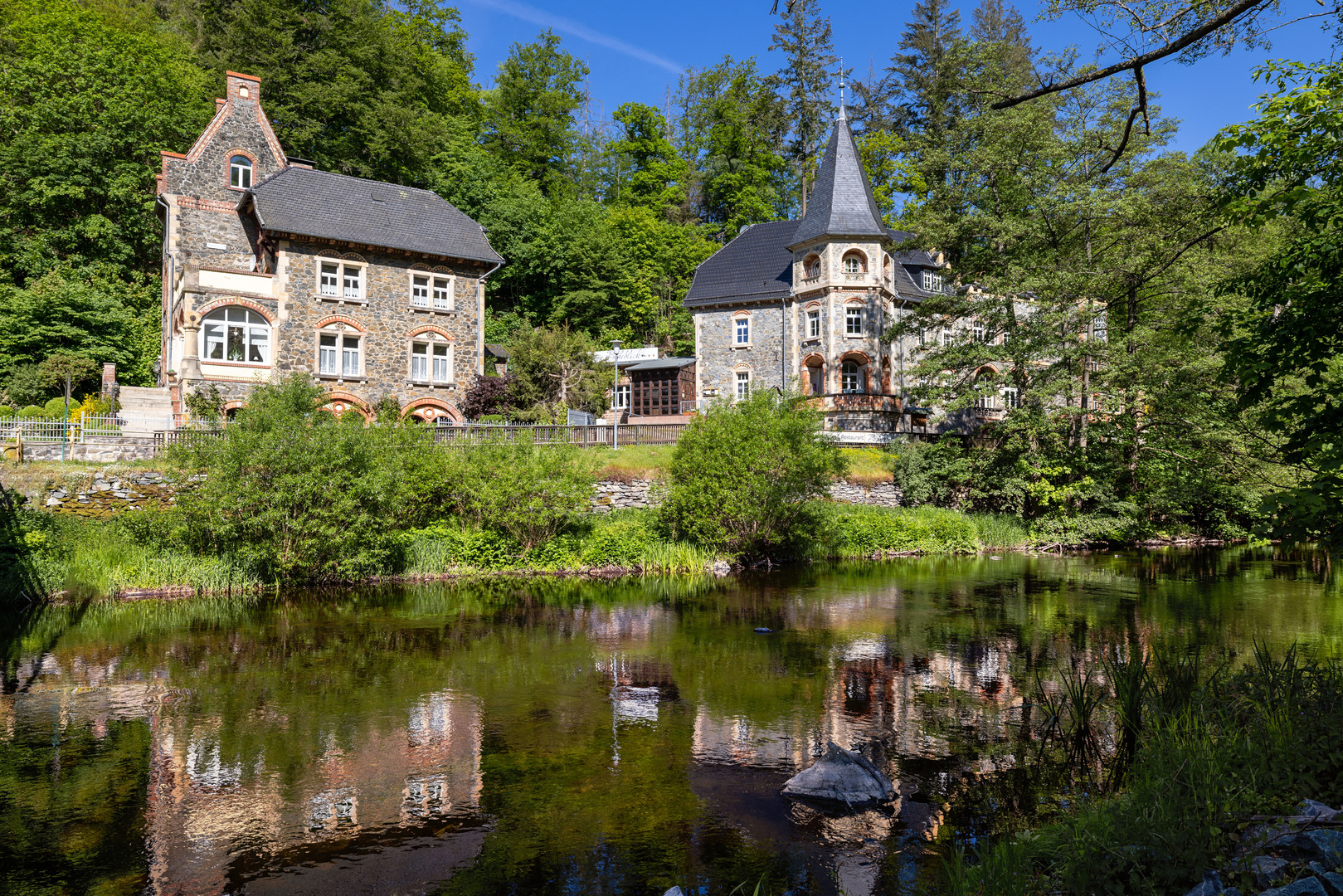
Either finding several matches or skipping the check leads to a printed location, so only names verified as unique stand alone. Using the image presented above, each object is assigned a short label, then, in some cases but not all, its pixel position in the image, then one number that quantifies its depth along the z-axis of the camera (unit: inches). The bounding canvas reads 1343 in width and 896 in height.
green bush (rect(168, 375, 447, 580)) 668.1
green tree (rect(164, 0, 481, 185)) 1616.6
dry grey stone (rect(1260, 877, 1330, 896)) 139.0
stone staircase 899.4
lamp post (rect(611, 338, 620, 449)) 1101.1
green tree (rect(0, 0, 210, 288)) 1402.6
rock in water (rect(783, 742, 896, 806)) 272.7
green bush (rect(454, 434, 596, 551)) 788.6
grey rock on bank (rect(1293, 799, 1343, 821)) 176.7
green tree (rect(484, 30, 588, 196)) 2156.7
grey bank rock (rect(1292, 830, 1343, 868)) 153.6
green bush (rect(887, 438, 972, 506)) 1126.4
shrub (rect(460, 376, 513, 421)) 1314.0
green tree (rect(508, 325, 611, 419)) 1284.4
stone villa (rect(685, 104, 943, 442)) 1471.5
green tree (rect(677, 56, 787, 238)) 2103.8
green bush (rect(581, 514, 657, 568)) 835.4
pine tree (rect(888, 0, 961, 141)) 1972.2
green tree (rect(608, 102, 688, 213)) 2203.5
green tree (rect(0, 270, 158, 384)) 1237.1
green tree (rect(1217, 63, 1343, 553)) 274.3
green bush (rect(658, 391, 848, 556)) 836.6
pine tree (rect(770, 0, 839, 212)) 2031.3
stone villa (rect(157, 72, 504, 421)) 1190.9
